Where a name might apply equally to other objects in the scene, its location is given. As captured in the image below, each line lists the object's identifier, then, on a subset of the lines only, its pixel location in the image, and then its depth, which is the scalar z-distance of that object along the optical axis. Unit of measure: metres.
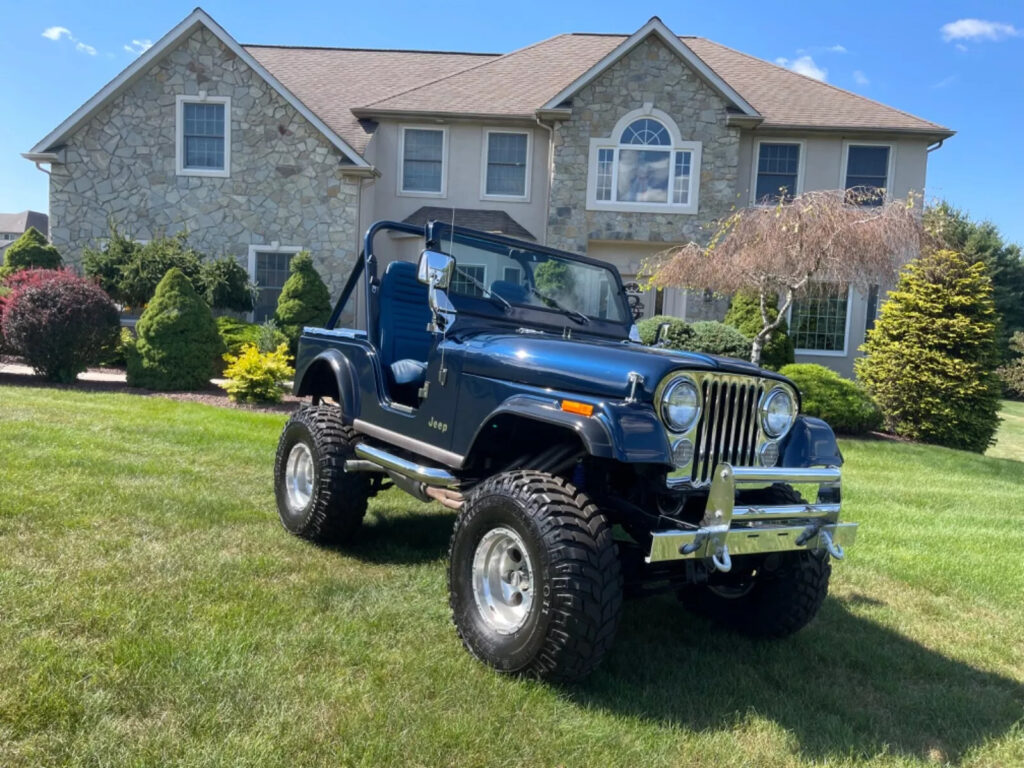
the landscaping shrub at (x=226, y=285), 14.02
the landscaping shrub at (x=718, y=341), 11.14
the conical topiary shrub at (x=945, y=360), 11.45
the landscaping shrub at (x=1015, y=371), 20.00
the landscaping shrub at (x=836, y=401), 10.98
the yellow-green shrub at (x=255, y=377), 9.98
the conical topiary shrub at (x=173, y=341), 10.79
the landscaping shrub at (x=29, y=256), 14.80
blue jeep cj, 2.79
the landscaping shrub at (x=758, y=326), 13.57
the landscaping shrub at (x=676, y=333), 10.95
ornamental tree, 10.78
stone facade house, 15.18
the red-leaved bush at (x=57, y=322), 10.52
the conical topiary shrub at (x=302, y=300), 13.71
